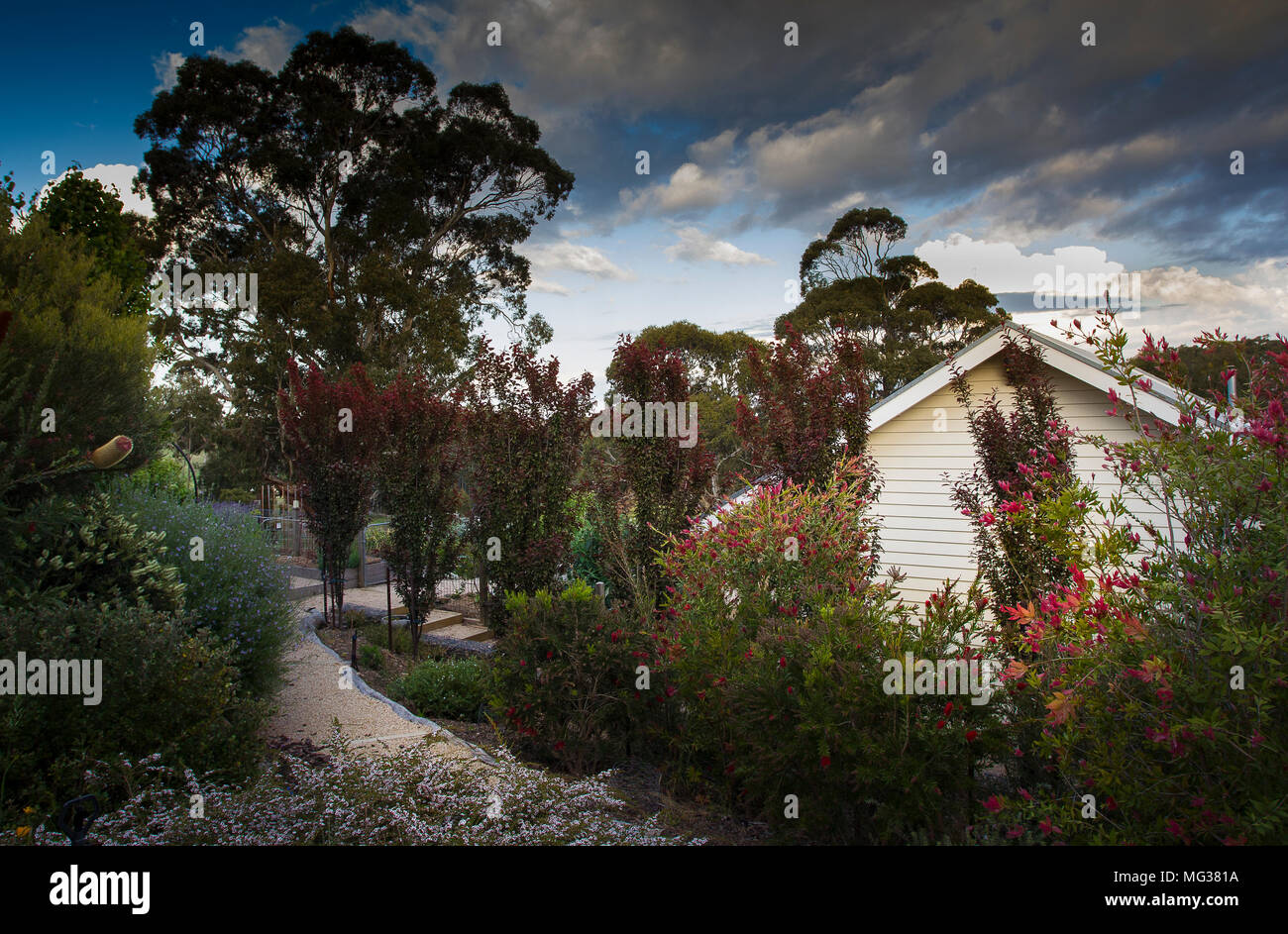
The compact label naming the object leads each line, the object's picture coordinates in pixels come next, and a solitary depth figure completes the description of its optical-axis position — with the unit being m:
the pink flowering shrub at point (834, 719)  3.57
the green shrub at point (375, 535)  16.06
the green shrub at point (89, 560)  4.82
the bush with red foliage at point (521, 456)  8.83
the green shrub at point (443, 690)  6.93
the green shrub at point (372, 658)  8.53
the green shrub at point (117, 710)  3.56
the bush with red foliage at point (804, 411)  7.47
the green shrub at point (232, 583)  5.95
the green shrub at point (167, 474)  11.37
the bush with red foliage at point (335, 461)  9.95
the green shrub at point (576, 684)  5.32
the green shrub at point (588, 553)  11.23
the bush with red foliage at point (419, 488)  9.26
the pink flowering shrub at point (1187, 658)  2.22
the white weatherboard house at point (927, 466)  8.72
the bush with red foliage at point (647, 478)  8.27
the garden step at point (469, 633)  10.56
